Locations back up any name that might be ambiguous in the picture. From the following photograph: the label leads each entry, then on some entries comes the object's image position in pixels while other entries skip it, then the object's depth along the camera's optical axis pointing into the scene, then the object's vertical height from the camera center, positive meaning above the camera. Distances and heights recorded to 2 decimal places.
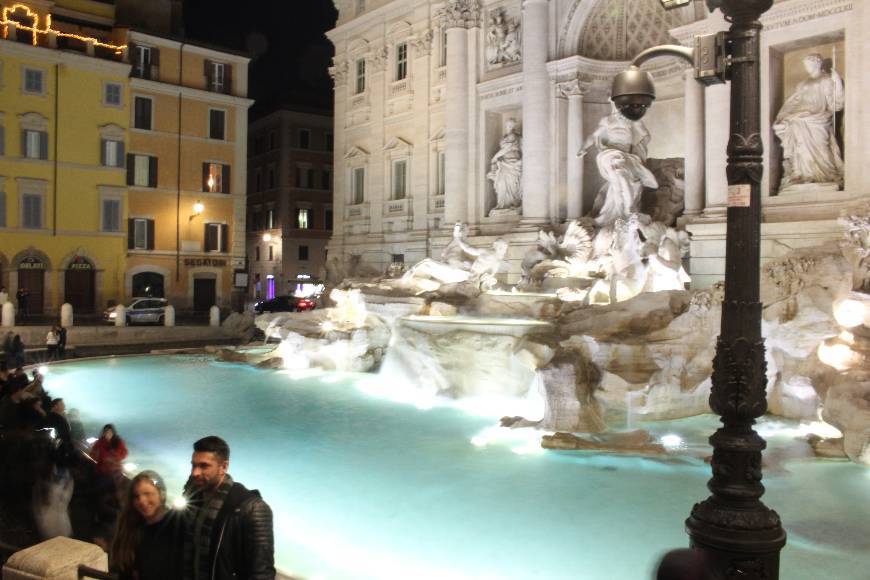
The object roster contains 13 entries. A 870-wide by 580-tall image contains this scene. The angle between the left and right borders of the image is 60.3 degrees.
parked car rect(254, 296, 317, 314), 27.06 -0.50
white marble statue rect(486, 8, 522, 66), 20.14 +6.88
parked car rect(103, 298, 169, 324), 25.59 -0.72
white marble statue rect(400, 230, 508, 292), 15.73 +0.46
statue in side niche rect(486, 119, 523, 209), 19.86 +3.27
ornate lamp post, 3.60 -0.35
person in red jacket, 6.23 -1.39
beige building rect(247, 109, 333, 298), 41.78 +5.17
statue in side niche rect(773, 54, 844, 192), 12.89 +2.90
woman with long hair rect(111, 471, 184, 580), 3.16 -1.06
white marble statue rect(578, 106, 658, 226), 16.06 +2.78
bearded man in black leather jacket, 2.98 -0.99
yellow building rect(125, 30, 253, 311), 31.88 +5.26
